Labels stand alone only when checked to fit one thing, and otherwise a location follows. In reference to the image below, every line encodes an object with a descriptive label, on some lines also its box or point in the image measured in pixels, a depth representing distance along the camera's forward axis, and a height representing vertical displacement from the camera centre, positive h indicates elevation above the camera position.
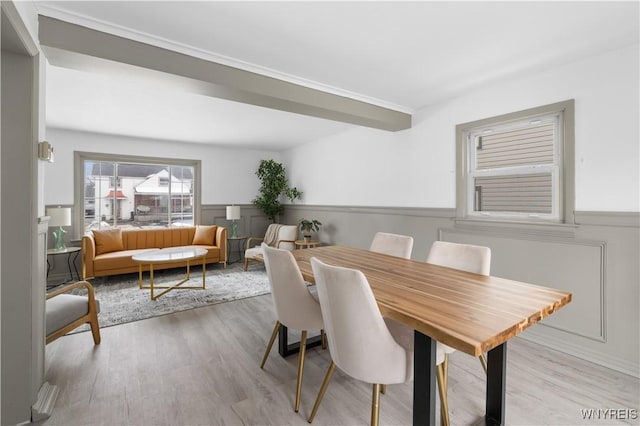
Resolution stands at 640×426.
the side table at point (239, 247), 6.12 -0.74
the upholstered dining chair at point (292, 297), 1.75 -0.52
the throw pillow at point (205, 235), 5.41 -0.43
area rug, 3.22 -1.07
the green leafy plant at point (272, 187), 6.07 +0.52
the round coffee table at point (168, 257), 3.67 -0.59
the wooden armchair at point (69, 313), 2.05 -0.76
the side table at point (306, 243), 4.88 -0.52
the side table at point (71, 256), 4.30 -0.70
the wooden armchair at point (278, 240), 5.00 -0.50
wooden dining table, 1.05 -0.41
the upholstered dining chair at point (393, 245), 2.58 -0.30
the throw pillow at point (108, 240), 4.61 -0.46
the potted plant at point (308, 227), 5.23 -0.27
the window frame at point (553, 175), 2.42 +0.40
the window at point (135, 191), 5.04 +0.39
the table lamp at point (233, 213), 5.74 -0.02
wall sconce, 1.66 +0.35
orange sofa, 4.21 -0.55
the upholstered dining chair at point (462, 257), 1.98 -0.32
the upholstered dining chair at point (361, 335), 1.26 -0.54
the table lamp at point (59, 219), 4.09 -0.11
